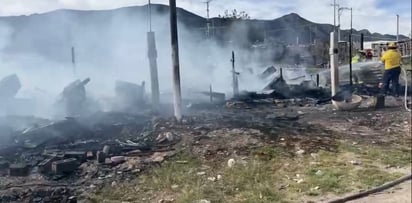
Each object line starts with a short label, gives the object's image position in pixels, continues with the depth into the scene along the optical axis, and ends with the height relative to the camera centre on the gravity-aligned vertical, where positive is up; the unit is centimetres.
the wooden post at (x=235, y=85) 1385 -81
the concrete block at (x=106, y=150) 658 -121
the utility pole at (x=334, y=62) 1140 -19
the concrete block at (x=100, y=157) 622 -124
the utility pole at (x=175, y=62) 857 -2
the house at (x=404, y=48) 2708 +19
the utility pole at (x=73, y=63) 1282 +6
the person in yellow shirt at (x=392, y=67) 1250 -41
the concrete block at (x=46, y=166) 586 -125
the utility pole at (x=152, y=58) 967 +8
